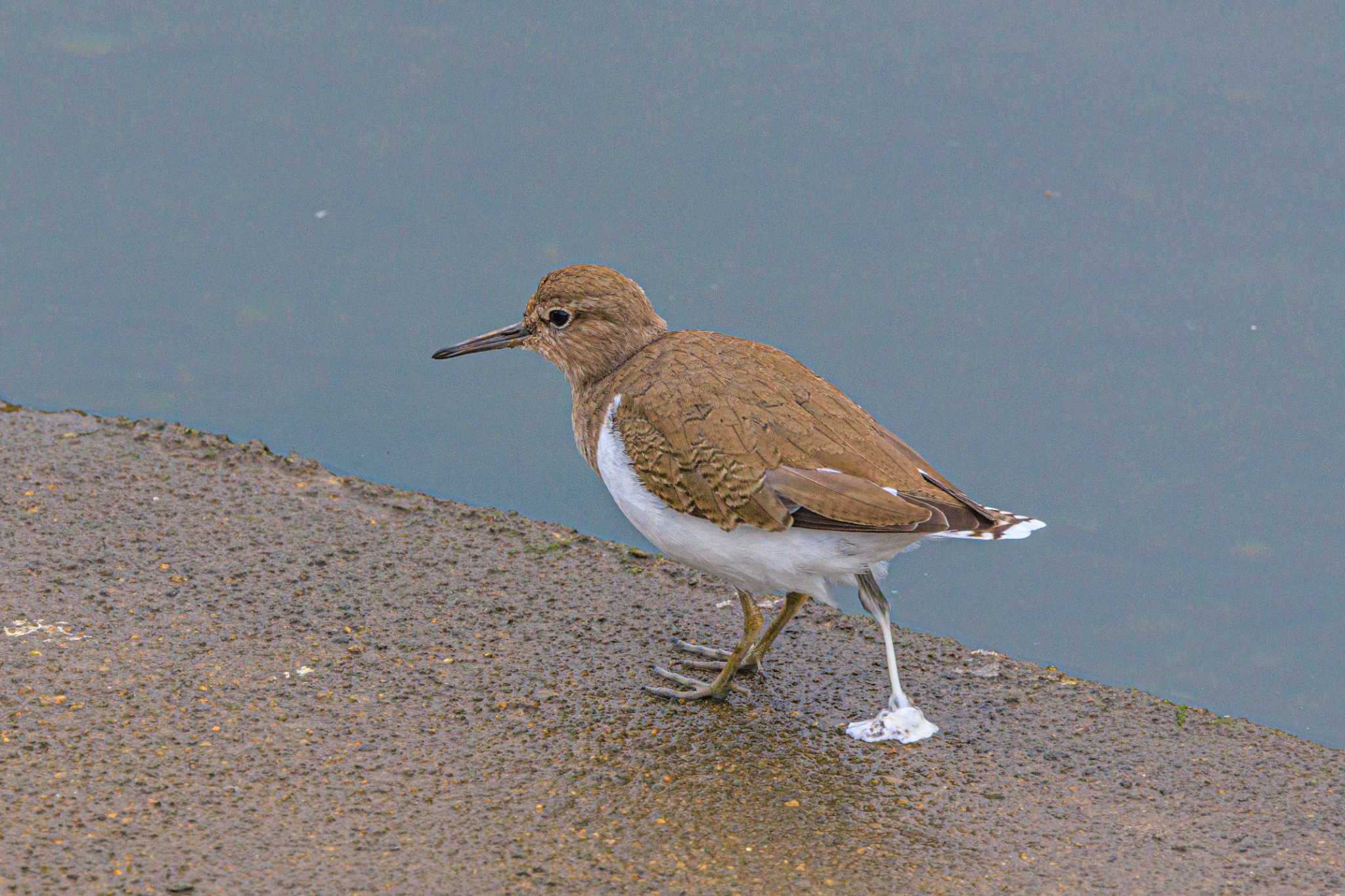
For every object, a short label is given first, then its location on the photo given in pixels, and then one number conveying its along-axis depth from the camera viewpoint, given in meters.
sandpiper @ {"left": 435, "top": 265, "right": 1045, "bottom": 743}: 8.46
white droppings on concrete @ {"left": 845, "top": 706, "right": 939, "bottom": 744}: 9.09
